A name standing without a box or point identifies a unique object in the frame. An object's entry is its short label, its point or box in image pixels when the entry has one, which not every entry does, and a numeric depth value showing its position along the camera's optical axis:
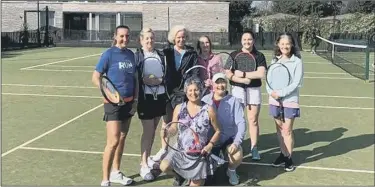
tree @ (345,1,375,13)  31.27
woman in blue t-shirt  5.05
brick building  41.34
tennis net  17.91
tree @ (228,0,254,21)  44.50
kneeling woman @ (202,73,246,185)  5.39
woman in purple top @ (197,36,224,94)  5.81
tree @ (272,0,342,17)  48.85
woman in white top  5.47
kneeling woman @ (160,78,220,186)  4.99
